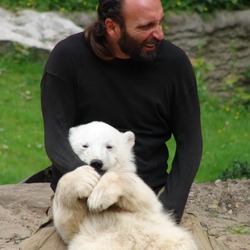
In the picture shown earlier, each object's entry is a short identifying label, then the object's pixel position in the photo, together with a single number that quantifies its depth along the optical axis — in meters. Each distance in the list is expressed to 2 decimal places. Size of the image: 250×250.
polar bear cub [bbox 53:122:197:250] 8.58
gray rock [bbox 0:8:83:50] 25.01
